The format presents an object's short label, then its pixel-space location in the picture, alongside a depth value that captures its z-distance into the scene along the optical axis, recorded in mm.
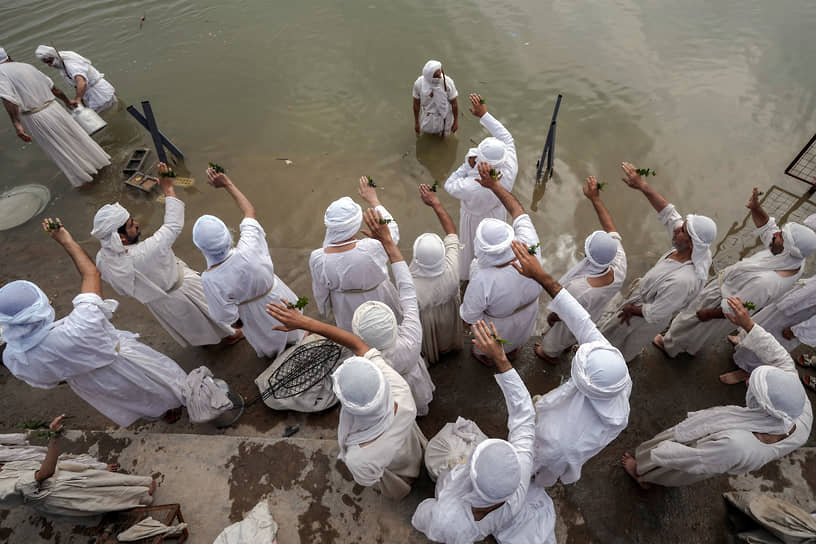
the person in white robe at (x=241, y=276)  3354
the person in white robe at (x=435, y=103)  6127
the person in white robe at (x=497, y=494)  2051
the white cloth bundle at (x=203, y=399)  3572
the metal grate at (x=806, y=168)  6027
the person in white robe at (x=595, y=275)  3293
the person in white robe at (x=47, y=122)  5508
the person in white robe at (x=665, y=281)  3293
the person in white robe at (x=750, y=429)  2436
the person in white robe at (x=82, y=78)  6585
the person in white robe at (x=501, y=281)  3260
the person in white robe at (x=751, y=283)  3400
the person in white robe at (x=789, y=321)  3508
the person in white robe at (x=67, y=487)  2498
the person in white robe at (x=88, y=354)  2736
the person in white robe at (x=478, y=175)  4141
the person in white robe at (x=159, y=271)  3551
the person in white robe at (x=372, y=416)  2178
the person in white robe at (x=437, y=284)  3469
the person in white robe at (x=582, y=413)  2328
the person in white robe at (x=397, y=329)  2729
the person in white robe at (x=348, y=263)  3379
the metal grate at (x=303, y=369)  3789
